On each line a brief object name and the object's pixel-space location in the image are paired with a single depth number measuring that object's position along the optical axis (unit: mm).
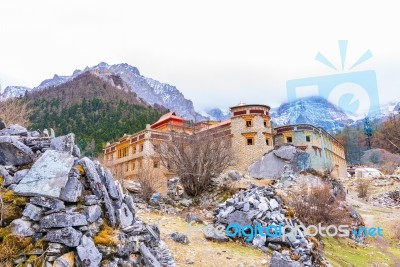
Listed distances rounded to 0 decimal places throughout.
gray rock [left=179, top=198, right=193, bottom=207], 15007
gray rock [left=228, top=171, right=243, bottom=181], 17891
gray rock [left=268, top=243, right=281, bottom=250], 8578
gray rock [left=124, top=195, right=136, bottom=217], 6236
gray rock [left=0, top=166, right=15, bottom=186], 5031
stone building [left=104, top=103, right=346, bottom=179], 30891
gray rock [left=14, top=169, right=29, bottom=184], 5064
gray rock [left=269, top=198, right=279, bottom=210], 10028
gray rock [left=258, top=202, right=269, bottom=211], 9674
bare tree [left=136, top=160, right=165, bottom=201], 14859
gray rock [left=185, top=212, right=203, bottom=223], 11425
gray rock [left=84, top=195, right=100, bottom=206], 5078
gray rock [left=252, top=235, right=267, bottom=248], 8752
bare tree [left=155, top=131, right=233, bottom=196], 16219
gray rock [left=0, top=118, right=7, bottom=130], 6188
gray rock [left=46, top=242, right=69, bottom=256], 4371
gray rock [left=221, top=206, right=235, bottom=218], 10179
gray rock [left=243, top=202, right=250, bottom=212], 9793
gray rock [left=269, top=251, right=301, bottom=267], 7051
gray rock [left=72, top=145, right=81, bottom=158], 5840
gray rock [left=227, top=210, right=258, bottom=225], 9509
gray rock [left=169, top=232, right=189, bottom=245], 8380
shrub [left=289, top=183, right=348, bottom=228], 11870
